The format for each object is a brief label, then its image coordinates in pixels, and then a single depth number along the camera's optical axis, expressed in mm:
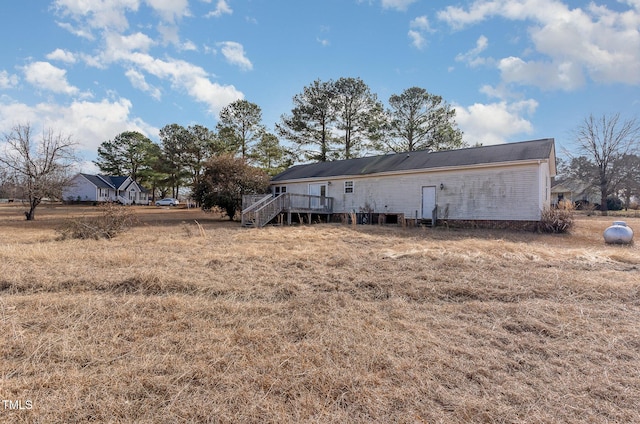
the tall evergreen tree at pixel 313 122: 28000
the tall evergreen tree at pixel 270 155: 28641
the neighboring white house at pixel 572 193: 36531
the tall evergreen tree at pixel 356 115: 27875
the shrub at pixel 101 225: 9797
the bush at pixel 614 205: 33031
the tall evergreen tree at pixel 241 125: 29078
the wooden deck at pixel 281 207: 14852
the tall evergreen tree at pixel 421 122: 27516
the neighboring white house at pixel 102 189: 39969
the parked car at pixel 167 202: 42600
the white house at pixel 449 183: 13336
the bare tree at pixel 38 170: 17719
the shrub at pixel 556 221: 12367
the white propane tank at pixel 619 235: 9578
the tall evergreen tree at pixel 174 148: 35031
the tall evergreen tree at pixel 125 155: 43441
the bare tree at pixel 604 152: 28578
